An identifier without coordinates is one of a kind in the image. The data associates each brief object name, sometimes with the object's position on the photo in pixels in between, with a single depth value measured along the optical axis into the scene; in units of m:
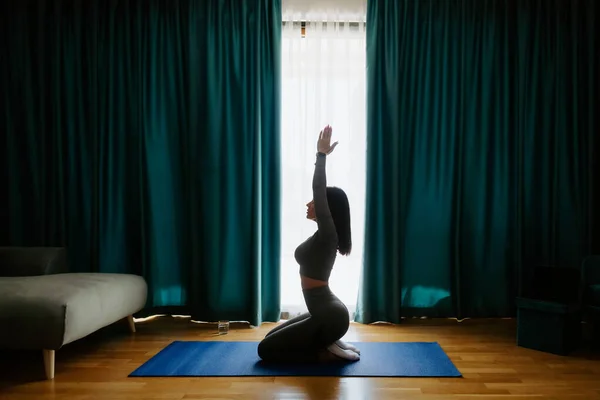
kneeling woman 2.56
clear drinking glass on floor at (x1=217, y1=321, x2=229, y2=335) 3.44
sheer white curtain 3.91
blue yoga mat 2.51
